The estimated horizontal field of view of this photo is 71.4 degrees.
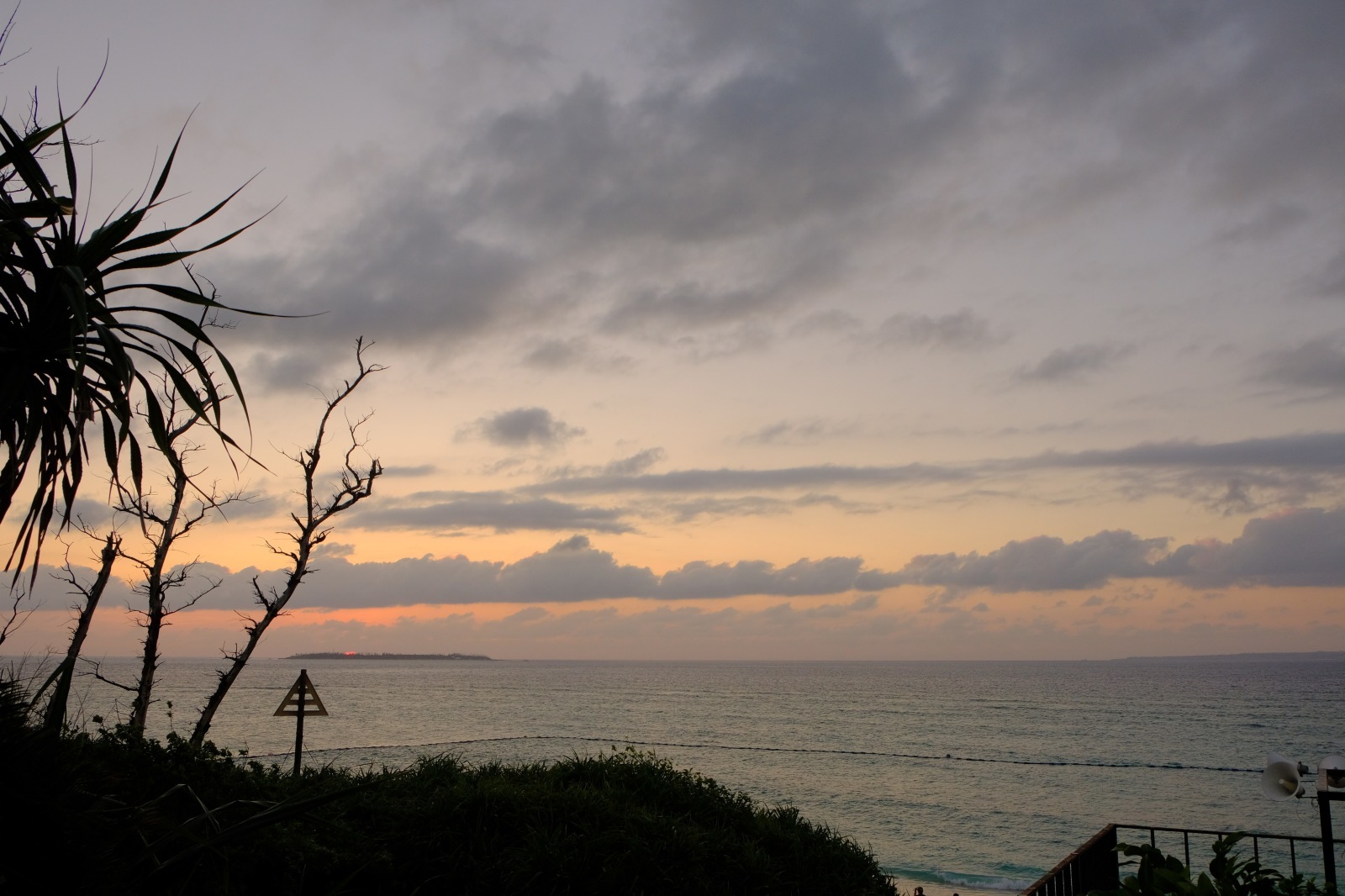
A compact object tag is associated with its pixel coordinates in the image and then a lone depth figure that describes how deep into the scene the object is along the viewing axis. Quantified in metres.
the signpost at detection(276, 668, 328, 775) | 12.26
